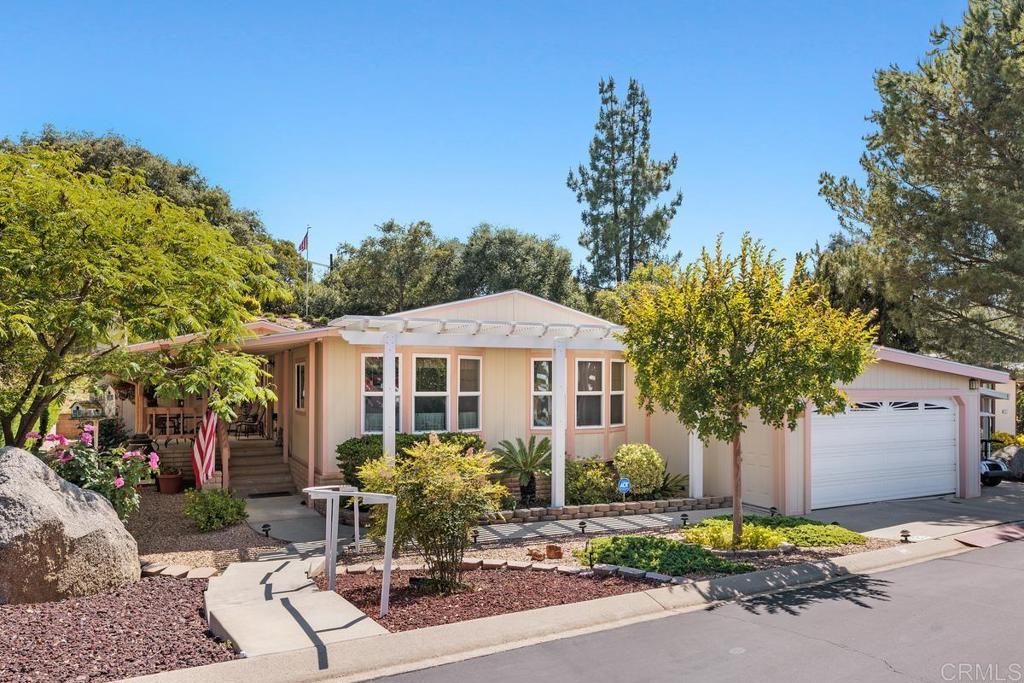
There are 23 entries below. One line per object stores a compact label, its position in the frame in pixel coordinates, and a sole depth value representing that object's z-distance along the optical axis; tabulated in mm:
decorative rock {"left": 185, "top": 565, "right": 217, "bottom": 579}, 8242
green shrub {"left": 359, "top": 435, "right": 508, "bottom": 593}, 7520
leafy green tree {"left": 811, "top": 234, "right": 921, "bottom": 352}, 21652
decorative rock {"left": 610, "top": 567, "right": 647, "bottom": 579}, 8555
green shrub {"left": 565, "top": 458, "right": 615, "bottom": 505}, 13555
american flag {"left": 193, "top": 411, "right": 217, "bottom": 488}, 12367
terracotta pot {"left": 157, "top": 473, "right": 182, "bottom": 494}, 14109
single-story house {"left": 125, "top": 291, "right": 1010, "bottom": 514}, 13219
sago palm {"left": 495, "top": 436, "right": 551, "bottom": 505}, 13688
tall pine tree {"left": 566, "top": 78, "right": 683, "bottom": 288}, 37406
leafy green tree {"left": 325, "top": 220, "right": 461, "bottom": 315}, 35094
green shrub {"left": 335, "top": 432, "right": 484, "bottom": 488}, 12289
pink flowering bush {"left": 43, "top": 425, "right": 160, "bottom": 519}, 9258
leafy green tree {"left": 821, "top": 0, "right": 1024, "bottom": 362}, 18156
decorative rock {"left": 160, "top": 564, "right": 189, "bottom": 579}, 8250
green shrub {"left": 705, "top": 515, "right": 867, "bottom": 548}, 10609
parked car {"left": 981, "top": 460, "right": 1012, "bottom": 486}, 18141
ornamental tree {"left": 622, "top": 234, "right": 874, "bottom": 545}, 9391
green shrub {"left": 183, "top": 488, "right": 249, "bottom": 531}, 11062
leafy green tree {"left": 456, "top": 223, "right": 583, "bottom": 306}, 35188
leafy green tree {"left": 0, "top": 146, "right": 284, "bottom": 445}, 8727
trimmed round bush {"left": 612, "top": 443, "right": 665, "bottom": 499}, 14047
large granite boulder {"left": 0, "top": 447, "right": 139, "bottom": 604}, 6797
